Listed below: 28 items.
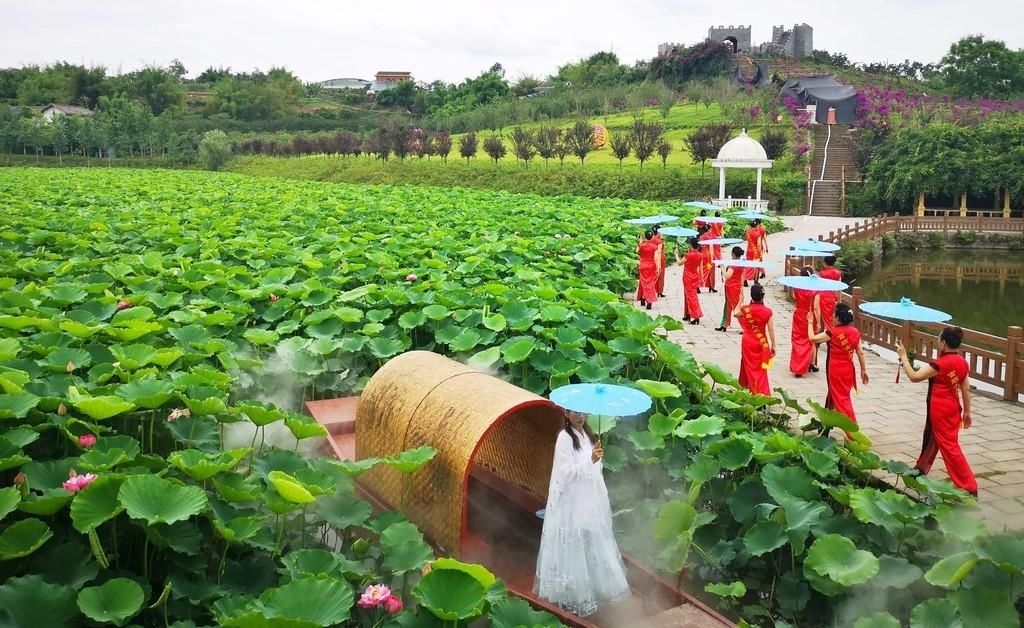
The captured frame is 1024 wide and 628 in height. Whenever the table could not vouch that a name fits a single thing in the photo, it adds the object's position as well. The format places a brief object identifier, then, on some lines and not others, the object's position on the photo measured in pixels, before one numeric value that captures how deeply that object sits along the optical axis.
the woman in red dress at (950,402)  5.35
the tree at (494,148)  35.19
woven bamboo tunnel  4.42
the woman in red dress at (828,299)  8.98
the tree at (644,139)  30.52
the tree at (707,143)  29.03
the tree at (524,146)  34.47
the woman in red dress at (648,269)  11.12
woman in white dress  4.18
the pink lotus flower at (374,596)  3.42
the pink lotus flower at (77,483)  3.43
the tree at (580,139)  33.06
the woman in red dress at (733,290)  10.17
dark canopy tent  38.69
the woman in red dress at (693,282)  10.60
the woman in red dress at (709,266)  12.60
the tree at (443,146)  38.28
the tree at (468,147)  36.56
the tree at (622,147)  31.19
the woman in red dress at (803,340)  8.38
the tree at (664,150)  30.73
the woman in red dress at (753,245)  12.68
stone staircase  27.05
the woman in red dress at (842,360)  6.37
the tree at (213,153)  47.66
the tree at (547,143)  33.68
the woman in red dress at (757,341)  7.14
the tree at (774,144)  28.89
